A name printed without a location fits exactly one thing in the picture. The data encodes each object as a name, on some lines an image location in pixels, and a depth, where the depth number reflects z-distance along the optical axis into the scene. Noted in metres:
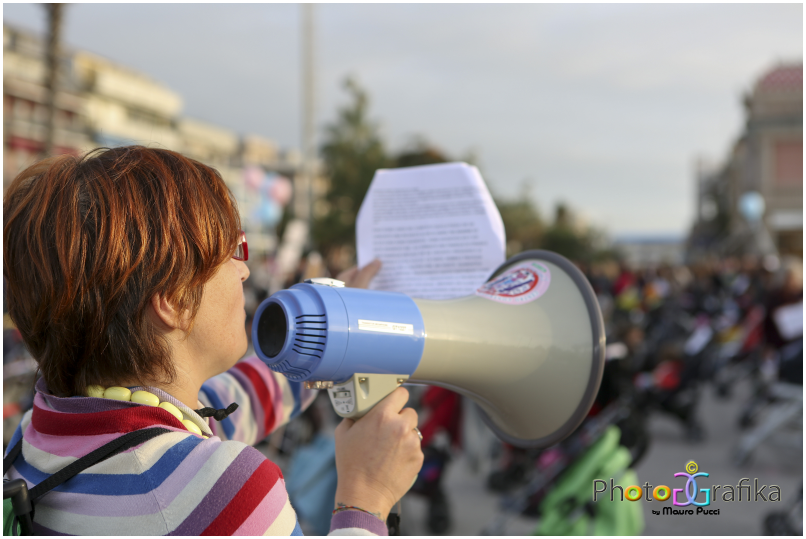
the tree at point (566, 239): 32.94
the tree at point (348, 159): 18.34
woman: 0.83
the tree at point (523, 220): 28.89
